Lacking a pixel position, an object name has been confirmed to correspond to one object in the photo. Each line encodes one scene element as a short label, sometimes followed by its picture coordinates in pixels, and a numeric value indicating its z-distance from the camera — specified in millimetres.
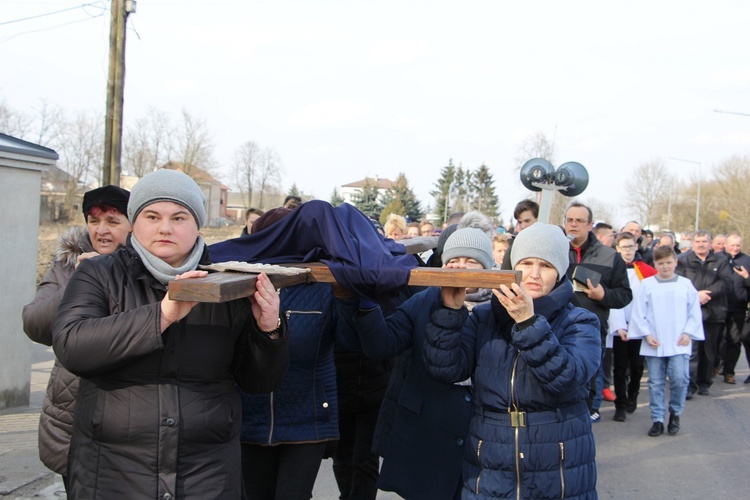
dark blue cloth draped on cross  3270
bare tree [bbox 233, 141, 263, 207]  75375
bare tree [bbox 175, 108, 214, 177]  55938
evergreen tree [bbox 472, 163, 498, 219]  75938
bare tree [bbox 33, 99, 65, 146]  49578
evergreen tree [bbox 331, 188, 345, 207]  57969
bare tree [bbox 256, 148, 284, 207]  76062
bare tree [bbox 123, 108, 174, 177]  53188
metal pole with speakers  8656
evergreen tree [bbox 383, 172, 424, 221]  58719
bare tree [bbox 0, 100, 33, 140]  40656
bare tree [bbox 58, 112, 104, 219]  51781
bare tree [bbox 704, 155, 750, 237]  58344
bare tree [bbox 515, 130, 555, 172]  32434
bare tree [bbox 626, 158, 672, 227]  70938
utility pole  11156
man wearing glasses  7074
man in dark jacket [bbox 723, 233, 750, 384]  10992
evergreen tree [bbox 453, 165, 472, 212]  75750
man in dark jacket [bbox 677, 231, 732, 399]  10094
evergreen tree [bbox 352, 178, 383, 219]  45259
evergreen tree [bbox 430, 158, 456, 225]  75462
